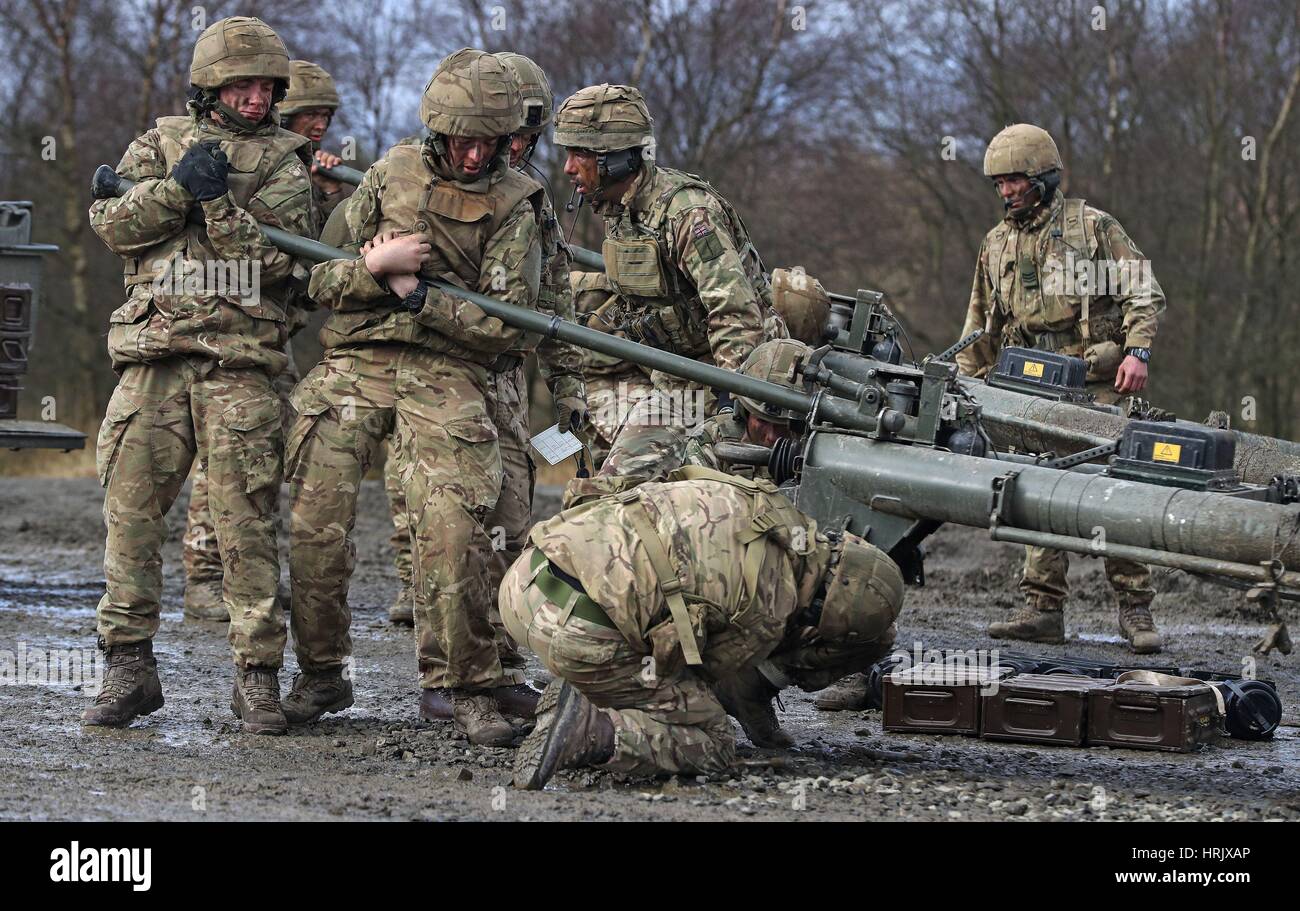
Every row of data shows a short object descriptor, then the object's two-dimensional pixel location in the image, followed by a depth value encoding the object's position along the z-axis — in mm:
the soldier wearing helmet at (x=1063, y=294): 17484
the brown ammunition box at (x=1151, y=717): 12258
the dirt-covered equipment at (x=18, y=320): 19141
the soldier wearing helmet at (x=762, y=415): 12320
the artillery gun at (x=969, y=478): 10117
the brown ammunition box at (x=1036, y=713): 12469
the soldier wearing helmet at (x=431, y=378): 11742
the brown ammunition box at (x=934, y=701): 12625
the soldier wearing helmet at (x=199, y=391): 11977
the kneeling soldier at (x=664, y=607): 10328
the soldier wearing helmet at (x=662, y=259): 13734
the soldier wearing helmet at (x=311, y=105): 17875
